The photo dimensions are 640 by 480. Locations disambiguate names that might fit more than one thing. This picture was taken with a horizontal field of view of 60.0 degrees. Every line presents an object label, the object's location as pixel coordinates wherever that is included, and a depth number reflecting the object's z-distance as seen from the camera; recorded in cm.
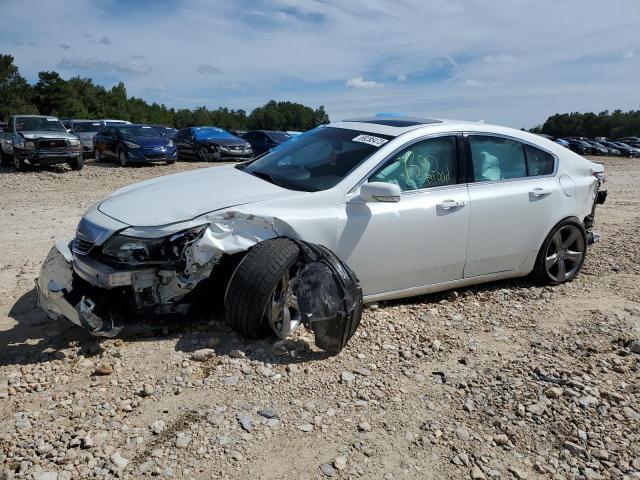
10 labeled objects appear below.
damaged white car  369
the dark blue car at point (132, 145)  1709
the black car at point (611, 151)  4353
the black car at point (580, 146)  4439
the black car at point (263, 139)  2300
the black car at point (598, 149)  4362
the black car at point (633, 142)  4879
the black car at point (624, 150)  4278
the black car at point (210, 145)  2045
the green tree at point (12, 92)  6100
